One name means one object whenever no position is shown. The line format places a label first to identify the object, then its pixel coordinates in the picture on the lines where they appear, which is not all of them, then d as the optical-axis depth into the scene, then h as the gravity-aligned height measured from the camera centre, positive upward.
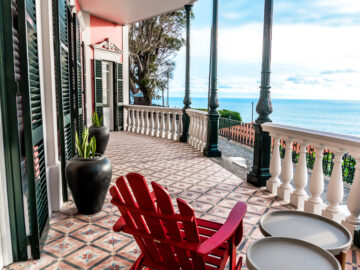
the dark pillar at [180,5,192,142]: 7.33 -0.08
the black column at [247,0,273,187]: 3.78 -0.28
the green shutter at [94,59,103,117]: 8.62 +0.36
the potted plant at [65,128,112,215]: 2.71 -0.81
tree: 13.80 +2.41
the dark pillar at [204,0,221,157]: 5.68 -0.32
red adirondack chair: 1.29 -0.67
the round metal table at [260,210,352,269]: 1.35 -0.71
